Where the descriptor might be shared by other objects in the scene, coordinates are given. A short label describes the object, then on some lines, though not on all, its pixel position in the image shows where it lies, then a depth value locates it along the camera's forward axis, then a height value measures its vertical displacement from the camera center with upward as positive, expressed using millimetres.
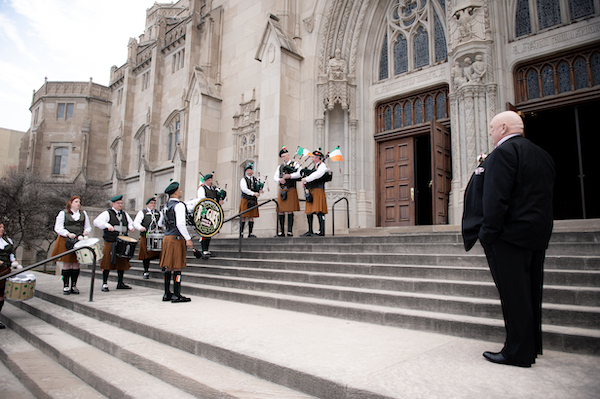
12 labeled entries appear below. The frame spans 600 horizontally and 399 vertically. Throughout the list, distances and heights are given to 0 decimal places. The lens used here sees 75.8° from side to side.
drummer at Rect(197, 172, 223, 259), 8703 +1179
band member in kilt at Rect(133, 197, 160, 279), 8547 +422
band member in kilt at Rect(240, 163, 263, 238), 9992 +1392
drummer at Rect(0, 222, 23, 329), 5897 -249
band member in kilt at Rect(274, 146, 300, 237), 9906 +1432
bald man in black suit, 2869 +121
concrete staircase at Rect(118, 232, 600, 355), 3713 -497
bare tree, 22922 +2561
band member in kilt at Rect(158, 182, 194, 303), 6164 +31
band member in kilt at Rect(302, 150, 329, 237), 9070 +1357
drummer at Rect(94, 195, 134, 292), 7500 +178
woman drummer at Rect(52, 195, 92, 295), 7207 +241
